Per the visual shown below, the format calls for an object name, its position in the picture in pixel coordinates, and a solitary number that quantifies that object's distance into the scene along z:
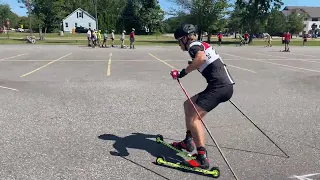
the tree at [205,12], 46.44
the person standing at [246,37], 41.28
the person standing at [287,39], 27.30
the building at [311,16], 129.62
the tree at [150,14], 78.75
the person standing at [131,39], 28.54
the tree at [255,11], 44.38
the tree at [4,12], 83.81
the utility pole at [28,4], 39.41
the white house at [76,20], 86.19
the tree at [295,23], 97.00
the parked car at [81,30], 77.65
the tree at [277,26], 89.09
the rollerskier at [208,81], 3.74
